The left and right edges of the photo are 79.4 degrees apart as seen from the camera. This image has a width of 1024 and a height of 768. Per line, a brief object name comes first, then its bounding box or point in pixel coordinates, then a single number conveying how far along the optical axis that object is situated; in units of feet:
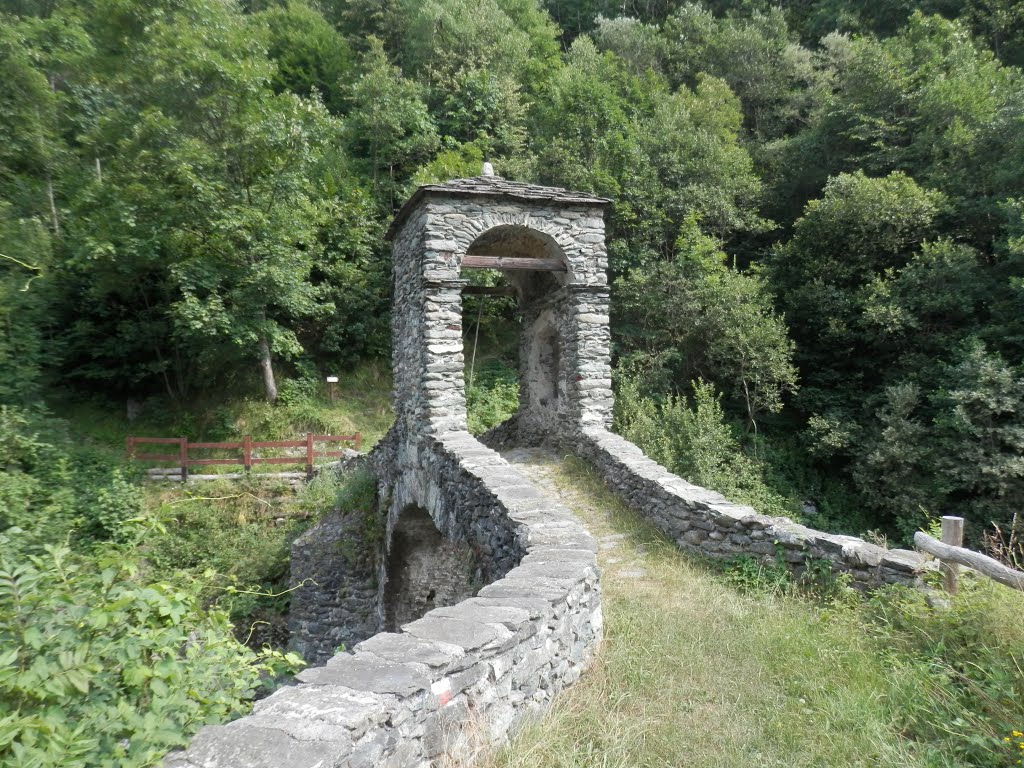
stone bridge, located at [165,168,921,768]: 7.64
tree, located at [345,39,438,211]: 64.44
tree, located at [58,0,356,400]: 43.11
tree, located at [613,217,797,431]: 44.01
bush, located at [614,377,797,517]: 38.34
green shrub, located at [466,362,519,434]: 56.75
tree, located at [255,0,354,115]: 75.15
